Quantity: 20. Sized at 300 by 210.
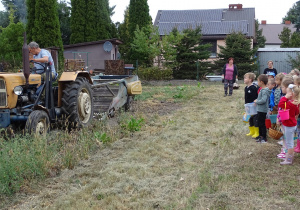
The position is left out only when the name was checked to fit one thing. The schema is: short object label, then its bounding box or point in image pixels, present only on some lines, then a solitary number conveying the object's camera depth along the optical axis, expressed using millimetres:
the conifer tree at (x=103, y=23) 30281
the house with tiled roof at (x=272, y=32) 62312
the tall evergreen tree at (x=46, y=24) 22156
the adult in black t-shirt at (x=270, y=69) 10522
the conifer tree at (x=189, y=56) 22594
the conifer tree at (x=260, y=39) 47312
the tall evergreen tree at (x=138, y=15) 28125
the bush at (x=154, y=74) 21734
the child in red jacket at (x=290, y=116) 5340
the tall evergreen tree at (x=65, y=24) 34988
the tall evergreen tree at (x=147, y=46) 23000
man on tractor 6980
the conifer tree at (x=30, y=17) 22688
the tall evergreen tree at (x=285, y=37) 41719
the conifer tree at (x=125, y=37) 30703
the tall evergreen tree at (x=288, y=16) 67000
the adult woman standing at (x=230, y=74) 13730
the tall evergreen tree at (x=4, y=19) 40156
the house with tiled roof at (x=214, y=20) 30812
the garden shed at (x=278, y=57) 26547
